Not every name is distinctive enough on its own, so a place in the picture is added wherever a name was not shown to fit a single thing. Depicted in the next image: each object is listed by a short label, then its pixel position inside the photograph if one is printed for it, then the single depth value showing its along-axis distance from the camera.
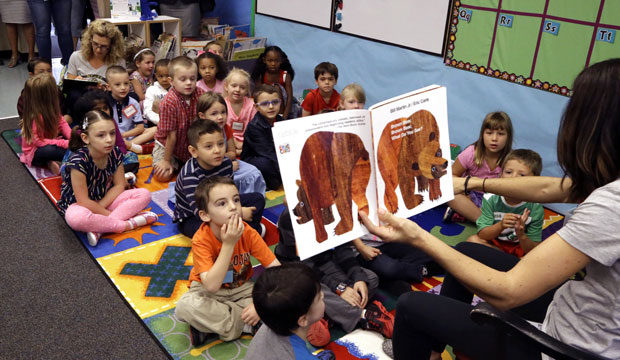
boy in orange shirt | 2.06
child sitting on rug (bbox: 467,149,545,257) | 2.71
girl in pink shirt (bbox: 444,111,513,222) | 3.16
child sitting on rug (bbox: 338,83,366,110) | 3.75
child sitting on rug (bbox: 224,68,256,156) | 3.98
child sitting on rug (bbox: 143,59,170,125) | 4.44
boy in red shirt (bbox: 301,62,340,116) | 4.46
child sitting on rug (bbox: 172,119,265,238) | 2.85
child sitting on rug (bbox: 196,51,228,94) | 4.39
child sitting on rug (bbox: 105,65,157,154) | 4.10
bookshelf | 5.45
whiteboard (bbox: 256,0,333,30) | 5.20
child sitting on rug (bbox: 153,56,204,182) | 3.67
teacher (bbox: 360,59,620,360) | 1.21
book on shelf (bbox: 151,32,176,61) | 5.54
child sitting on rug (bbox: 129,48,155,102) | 4.89
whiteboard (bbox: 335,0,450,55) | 4.20
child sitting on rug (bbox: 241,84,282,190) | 3.63
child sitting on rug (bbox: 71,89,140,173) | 3.54
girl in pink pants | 2.85
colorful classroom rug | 2.13
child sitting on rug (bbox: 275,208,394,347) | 2.21
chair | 1.16
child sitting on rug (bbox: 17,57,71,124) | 4.14
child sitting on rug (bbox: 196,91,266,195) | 3.38
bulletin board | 3.25
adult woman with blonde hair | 4.46
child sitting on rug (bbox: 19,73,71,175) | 3.55
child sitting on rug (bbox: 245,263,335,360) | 1.53
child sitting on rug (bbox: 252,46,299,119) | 5.00
